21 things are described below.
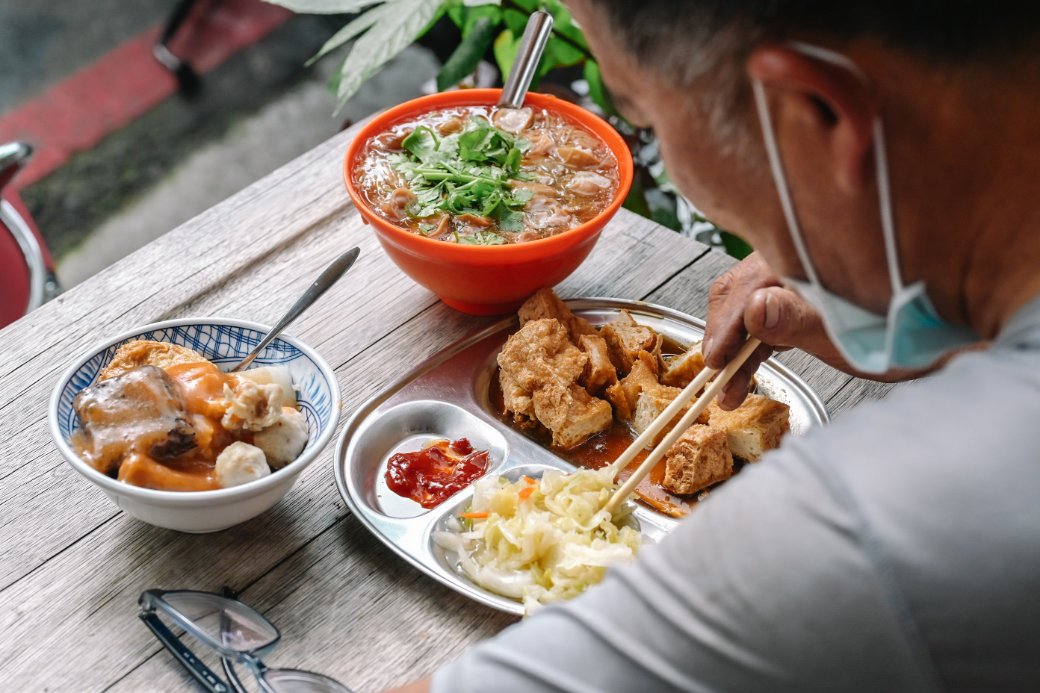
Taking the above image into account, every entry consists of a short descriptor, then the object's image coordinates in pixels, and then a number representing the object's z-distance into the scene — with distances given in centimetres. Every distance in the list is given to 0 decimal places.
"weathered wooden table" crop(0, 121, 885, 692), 94
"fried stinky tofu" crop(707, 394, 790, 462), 103
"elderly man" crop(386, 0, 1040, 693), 75
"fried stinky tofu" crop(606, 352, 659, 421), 106
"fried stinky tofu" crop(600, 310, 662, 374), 109
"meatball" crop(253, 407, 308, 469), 96
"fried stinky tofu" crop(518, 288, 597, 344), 109
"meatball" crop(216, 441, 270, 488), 94
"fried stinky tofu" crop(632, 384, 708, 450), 104
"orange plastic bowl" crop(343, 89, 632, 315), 107
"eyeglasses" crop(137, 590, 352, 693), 91
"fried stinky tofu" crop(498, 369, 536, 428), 105
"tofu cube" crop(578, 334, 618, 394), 107
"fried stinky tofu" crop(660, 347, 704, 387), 108
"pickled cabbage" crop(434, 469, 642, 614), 95
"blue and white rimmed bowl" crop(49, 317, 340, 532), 93
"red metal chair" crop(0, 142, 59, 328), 127
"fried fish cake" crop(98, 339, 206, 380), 98
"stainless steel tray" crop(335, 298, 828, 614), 98
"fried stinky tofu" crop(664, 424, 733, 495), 101
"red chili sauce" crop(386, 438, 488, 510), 102
